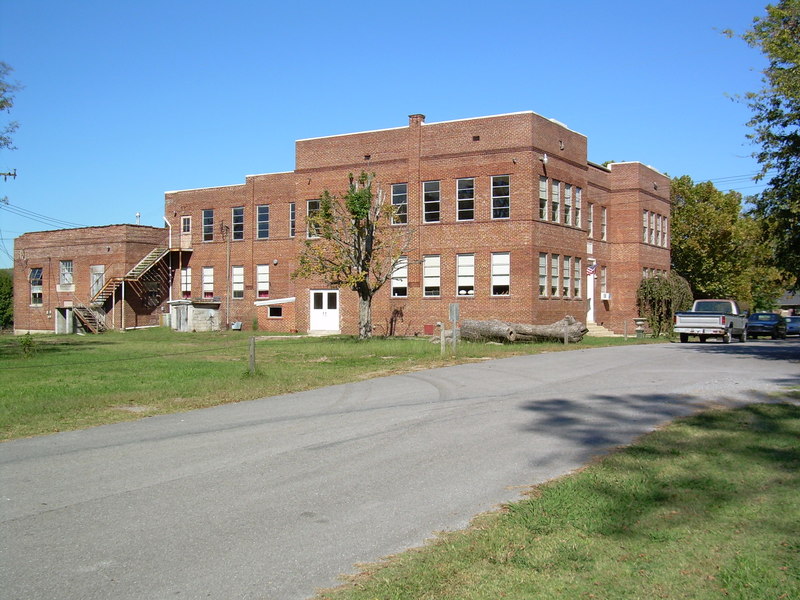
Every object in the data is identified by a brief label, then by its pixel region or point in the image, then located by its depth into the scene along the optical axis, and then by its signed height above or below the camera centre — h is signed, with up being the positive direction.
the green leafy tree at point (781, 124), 21.08 +5.28
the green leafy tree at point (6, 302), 61.75 +0.47
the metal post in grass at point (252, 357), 17.66 -1.10
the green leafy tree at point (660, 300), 42.41 +0.38
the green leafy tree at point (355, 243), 31.16 +2.68
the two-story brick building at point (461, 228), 35.22 +3.96
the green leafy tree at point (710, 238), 54.80 +4.80
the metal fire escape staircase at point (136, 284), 46.88 +1.44
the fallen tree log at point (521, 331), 29.52 -0.89
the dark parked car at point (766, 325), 44.88 -1.03
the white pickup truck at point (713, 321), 31.89 -0.60
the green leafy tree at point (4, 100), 26.11 +6.89
